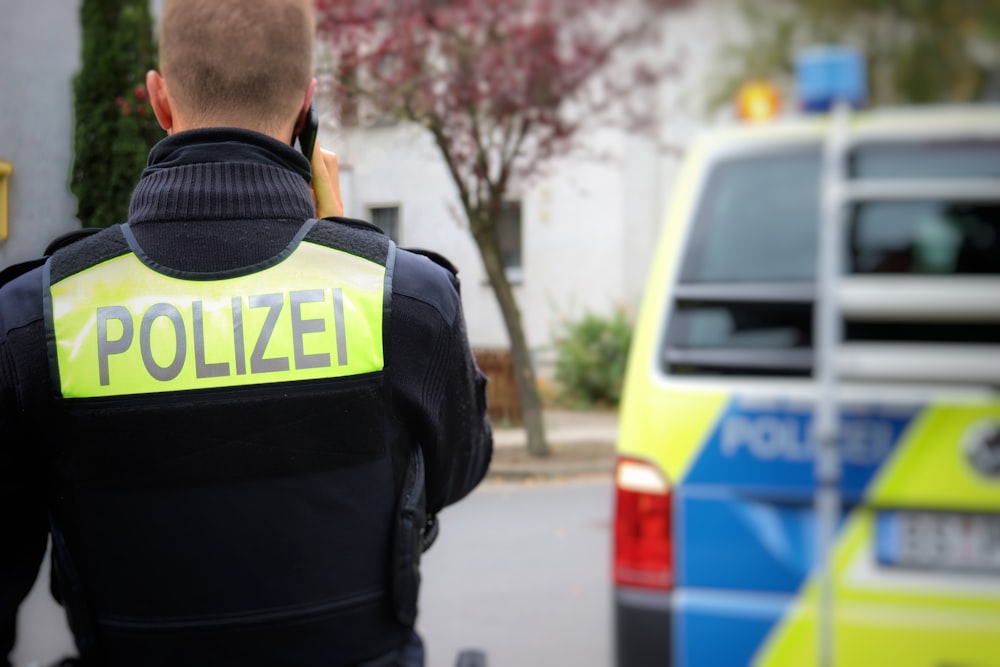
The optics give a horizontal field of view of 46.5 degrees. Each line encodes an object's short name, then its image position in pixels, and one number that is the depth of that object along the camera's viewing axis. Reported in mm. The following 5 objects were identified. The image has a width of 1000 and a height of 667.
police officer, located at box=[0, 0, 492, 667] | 1455
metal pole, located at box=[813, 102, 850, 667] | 2207
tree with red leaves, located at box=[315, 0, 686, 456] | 12055
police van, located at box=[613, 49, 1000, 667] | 2291
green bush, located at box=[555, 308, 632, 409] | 17453
